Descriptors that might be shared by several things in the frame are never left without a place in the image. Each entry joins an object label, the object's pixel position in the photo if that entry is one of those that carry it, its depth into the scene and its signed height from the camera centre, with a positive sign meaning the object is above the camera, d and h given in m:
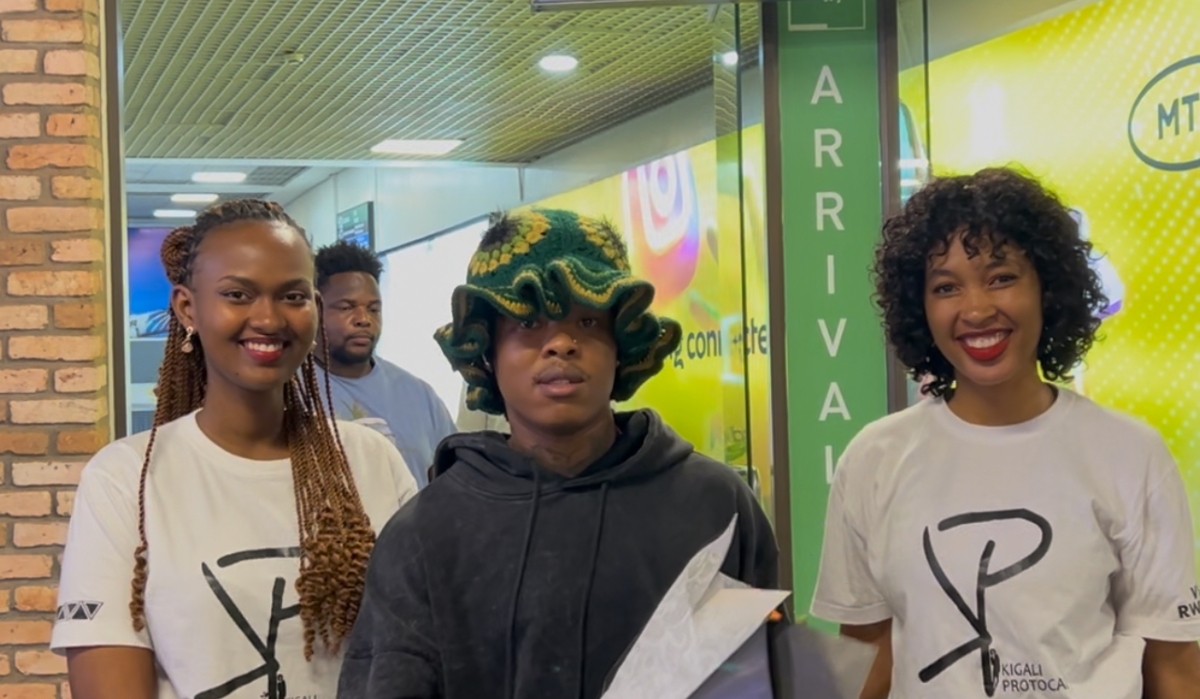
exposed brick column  3.27 +0.15
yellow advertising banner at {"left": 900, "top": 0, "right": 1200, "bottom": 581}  3.25 +0.50
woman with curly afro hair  1.64 -0.22
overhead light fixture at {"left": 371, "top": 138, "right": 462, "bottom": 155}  6.82 +1.21
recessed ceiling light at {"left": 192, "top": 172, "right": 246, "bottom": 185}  8.04 +1.27
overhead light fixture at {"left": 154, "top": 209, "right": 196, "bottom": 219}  8.71 +1.11
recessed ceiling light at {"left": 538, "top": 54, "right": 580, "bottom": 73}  5.09 +1.24
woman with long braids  1.59 -0.19
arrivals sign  3.50 +0.37
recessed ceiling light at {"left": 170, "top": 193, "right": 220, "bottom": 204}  8.62 +1.20
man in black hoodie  1.28 -0.17
